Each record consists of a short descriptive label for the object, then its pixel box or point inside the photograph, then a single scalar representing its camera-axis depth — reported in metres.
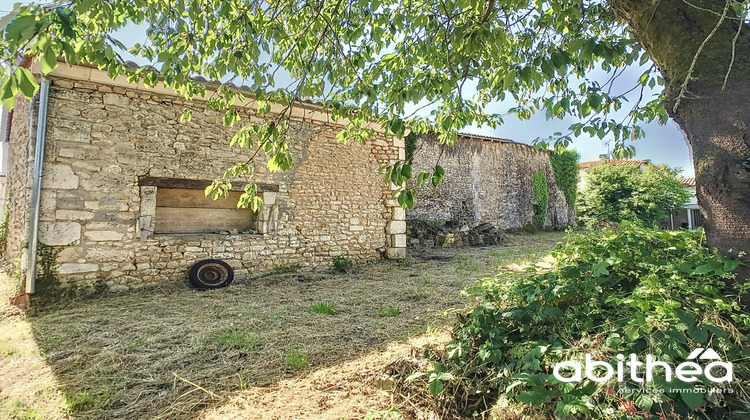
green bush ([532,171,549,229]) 16.16
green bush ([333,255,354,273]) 6.62
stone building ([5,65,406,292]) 4.45
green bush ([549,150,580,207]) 17.31
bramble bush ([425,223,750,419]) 1.42
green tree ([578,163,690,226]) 12.40
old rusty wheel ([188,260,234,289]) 5.11
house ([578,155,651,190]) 20.57
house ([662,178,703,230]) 15.95
